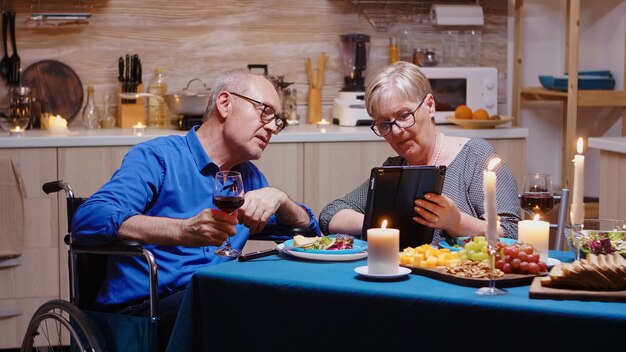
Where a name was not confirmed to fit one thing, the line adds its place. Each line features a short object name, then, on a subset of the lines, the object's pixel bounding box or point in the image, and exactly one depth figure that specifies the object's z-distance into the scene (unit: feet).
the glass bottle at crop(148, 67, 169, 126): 15.75
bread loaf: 5.94
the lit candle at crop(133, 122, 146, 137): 14.40
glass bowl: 6.85
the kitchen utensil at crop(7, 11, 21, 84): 15.38
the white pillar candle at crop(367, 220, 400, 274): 6.53
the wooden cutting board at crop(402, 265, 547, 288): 6.31
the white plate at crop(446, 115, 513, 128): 14.90
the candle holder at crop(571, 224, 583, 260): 7.00
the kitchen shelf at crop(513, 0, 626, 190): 14.87
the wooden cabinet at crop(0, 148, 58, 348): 13.58
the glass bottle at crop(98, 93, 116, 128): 15.62
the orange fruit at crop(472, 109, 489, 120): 14.99
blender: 15.55
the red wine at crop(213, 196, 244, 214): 7.35
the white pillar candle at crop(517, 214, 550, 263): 7.02
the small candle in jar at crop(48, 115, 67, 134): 14.37
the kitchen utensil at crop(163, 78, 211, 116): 14.64
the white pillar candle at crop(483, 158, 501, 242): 5.97
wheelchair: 7.59
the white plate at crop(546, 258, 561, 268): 6.96
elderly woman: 9.09
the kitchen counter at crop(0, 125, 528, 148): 13.69
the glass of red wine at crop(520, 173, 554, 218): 7.54
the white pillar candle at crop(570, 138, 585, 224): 6.91
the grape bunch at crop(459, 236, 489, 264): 6.81
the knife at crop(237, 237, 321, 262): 7.36
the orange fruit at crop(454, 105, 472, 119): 15.03
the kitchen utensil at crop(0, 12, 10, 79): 15.44
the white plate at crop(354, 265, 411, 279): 6.50
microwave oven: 15.69
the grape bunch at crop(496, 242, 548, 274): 6.53
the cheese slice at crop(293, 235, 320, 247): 7.61
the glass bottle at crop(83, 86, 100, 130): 15.33
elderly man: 7.95
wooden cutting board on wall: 15.56
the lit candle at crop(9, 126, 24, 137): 14.05
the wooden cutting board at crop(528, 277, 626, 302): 5.85
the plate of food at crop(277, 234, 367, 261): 7.28
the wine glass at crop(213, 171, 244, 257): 7.35
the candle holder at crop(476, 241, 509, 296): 6.01
